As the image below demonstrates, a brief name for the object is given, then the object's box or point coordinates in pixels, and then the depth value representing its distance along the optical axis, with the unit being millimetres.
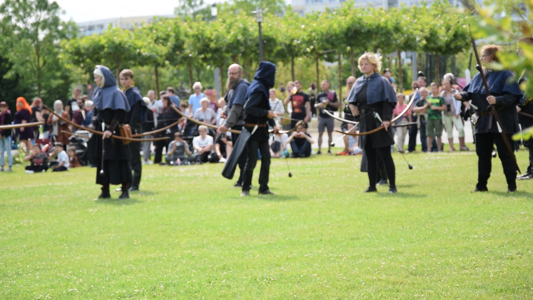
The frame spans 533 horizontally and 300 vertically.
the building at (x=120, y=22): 185625
